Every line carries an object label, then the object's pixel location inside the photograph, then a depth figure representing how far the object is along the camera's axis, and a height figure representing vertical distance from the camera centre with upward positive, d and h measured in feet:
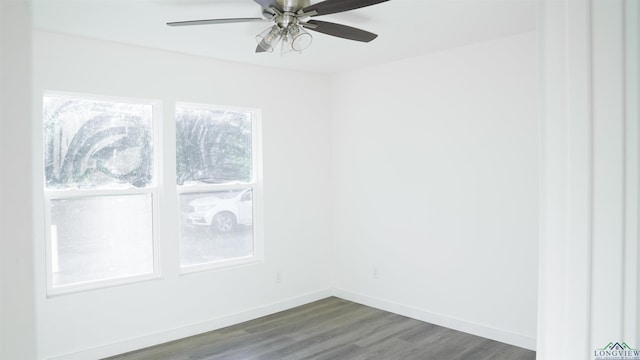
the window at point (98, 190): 11.18 -0.47
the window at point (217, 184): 13.50 -0.40
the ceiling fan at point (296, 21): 7.34 +2.82
